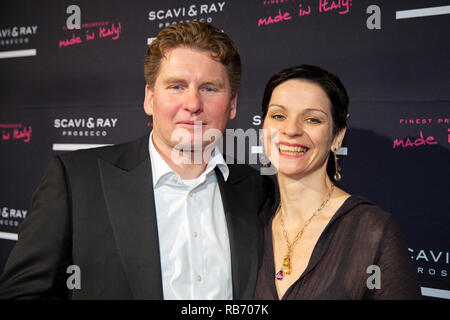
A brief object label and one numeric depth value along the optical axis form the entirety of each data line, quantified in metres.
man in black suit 1.29
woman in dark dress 1.30
